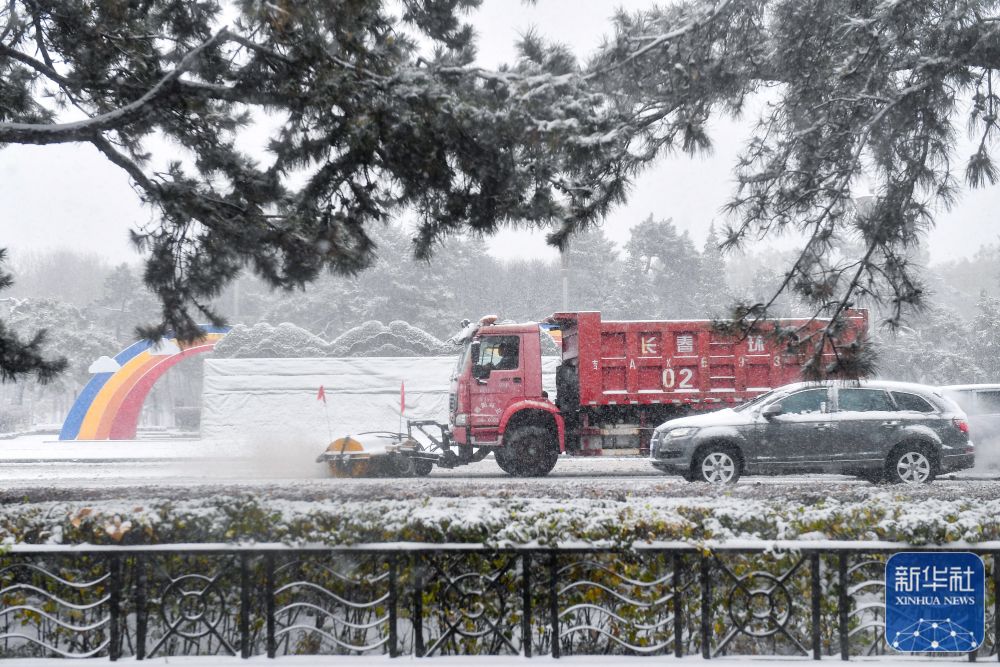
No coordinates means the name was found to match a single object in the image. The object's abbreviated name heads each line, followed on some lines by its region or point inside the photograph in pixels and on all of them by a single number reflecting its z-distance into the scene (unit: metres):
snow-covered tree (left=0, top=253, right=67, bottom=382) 6.80
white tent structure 23.52
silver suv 11.50
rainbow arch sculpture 24.42
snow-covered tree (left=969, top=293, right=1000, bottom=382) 35.34
